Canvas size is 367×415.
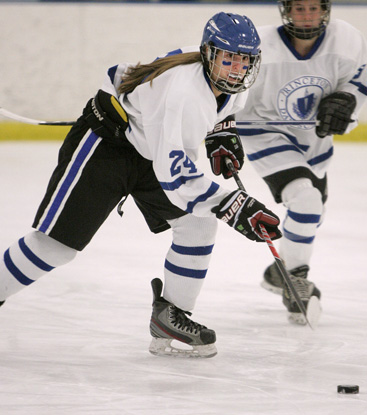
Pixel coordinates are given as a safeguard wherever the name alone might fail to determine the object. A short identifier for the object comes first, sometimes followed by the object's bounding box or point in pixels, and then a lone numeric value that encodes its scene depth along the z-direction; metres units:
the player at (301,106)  20.18
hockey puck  18.91
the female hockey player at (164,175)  19.07
